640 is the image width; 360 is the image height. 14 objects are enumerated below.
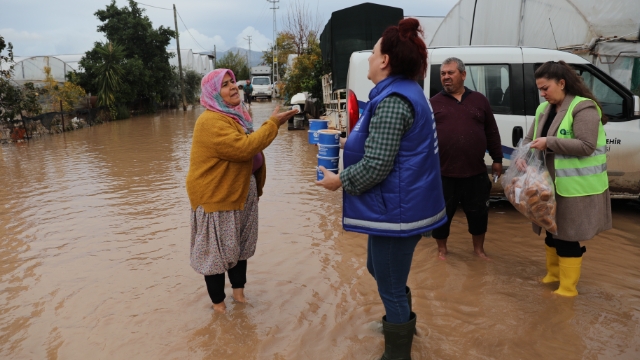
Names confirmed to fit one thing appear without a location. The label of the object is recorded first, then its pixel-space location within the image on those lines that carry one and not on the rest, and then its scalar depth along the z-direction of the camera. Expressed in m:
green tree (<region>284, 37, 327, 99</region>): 16.69
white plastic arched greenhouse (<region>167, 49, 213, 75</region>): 37.06
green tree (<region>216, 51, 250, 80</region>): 60.81
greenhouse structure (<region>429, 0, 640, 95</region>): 7.69
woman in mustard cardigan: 3.30
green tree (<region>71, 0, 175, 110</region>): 24.31
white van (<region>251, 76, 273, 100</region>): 39.97
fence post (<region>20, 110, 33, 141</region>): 15.19
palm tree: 23.33
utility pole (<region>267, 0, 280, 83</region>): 41.20
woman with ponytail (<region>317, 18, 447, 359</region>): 2.45
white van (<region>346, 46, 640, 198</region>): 5.42
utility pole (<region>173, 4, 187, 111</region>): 32.34
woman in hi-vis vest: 3.47
